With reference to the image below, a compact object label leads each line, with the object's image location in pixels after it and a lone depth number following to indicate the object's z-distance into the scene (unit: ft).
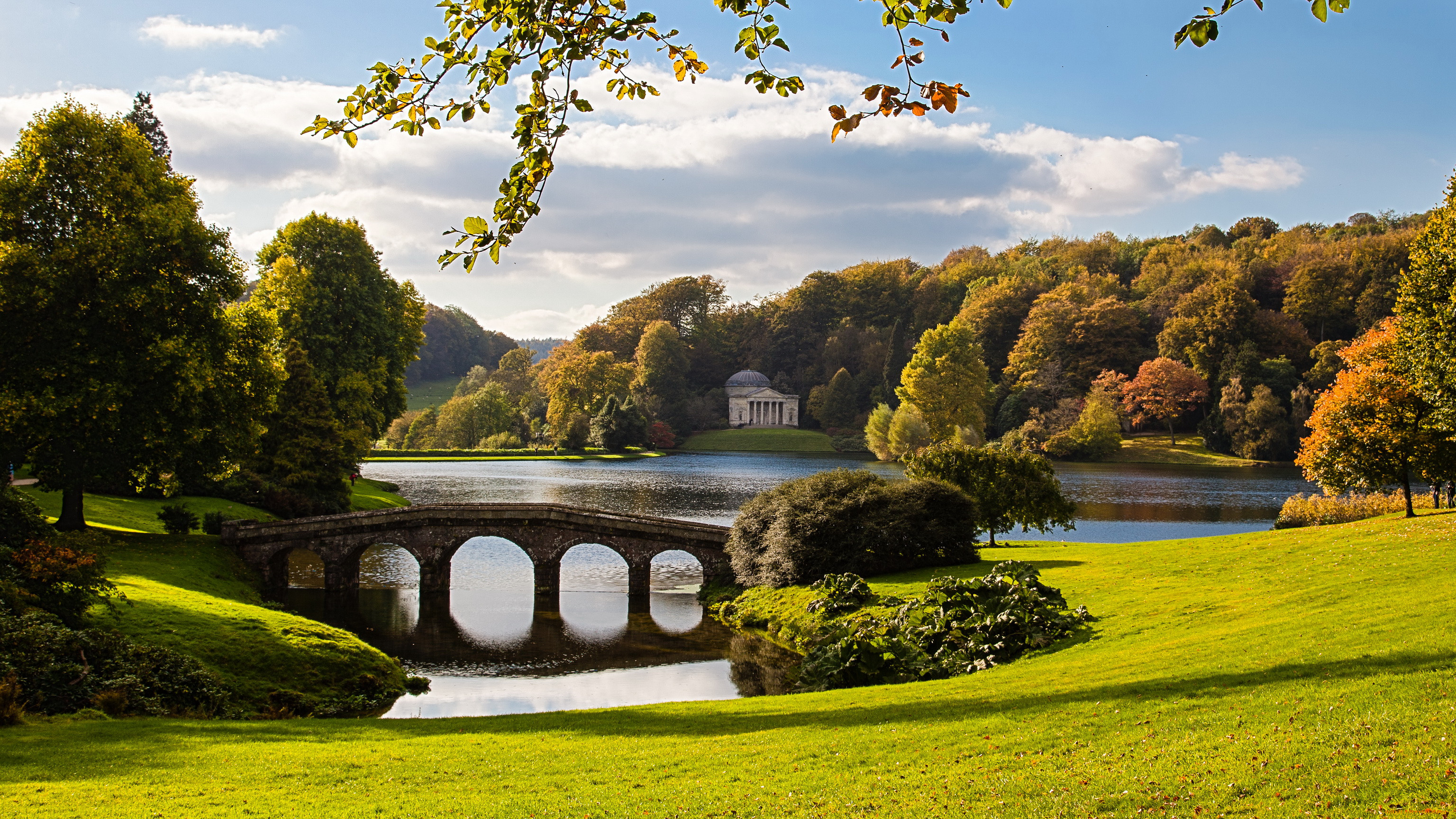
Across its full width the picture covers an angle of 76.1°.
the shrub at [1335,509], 115.65
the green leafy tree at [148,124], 190.19
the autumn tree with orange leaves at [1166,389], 297.12
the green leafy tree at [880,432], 299.38
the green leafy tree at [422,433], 356.59
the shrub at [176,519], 107.65
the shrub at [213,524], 113.09
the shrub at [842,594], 90.58
